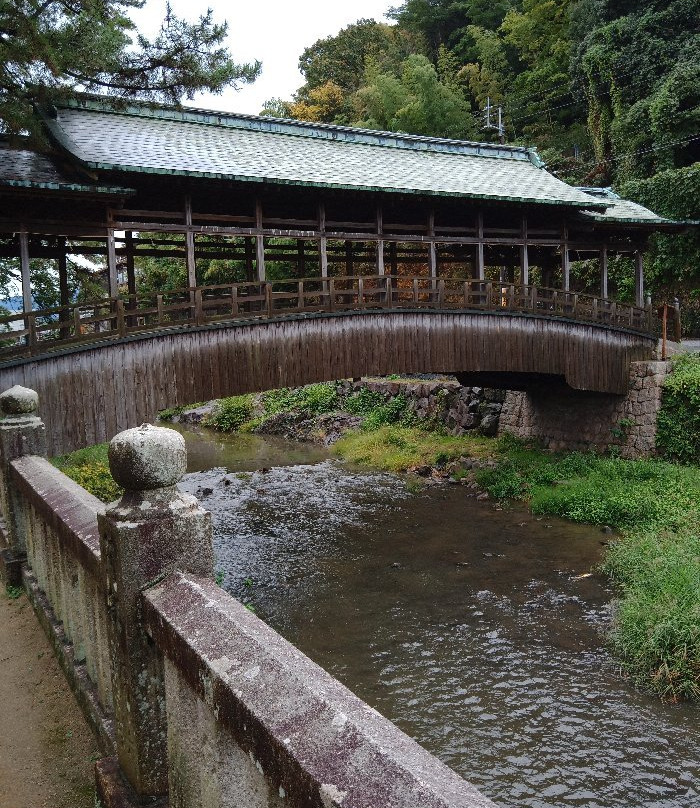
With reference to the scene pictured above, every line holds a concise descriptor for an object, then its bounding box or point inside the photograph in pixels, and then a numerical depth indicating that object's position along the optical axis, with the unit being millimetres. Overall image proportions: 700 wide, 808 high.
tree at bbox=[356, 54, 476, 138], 33844
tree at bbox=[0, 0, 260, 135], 8500
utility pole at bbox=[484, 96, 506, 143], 33188
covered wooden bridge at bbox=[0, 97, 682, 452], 10141
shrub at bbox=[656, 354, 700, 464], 15297
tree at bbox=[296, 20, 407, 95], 44906
